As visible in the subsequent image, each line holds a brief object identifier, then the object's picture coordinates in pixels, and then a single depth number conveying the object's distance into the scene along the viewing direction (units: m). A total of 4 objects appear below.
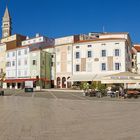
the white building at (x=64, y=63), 38.12
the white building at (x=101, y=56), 34.34
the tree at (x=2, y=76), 45.12
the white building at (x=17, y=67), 43.32
